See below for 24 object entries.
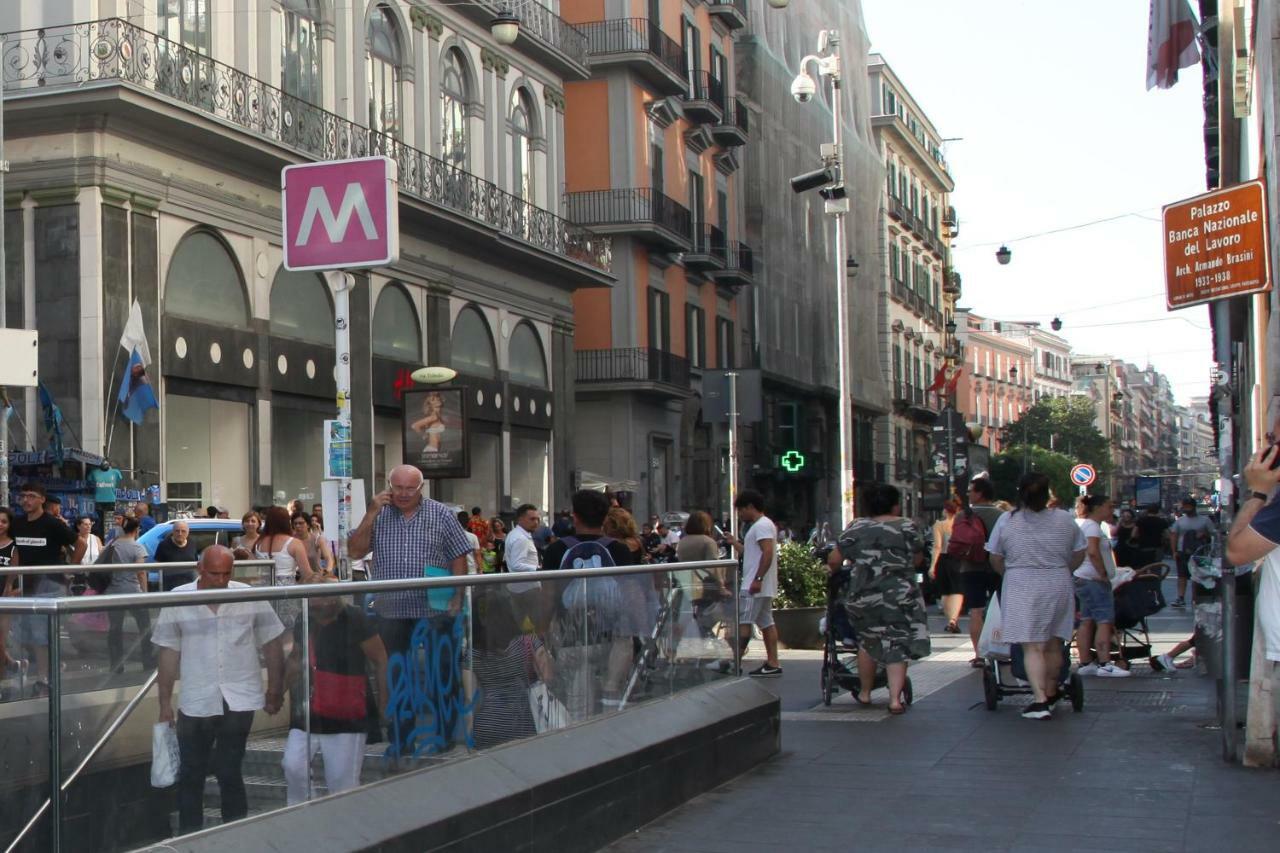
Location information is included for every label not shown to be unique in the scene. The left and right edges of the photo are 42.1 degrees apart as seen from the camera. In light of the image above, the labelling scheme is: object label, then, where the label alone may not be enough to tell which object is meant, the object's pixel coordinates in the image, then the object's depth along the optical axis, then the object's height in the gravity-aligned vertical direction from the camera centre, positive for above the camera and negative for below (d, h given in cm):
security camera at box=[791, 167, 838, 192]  2745 +480
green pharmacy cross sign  2844 +14
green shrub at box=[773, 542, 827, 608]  1803 -121
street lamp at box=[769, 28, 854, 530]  2798 +477
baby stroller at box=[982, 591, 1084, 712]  1202 -158
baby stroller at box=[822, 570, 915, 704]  1228 -134
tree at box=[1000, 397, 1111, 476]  12006 +238
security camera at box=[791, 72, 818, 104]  2984 +688
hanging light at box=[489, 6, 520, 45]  3147 +850
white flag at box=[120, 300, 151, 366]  2167 +190
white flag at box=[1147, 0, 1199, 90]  2009 +506
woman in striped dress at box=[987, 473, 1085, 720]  1152 -82
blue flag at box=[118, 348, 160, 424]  2148 +118
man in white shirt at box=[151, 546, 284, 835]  468 -60
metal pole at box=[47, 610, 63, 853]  411 -62
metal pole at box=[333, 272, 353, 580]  975 +54
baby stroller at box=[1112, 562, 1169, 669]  1501 -123
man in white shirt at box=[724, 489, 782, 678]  1477 -96
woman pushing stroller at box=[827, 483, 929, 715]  1180 -92
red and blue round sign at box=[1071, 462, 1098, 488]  4166 -31
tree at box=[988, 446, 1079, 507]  10526 -1
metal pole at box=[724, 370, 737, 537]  2059 +69
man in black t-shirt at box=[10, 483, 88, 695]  1419 -43
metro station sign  941 +152
